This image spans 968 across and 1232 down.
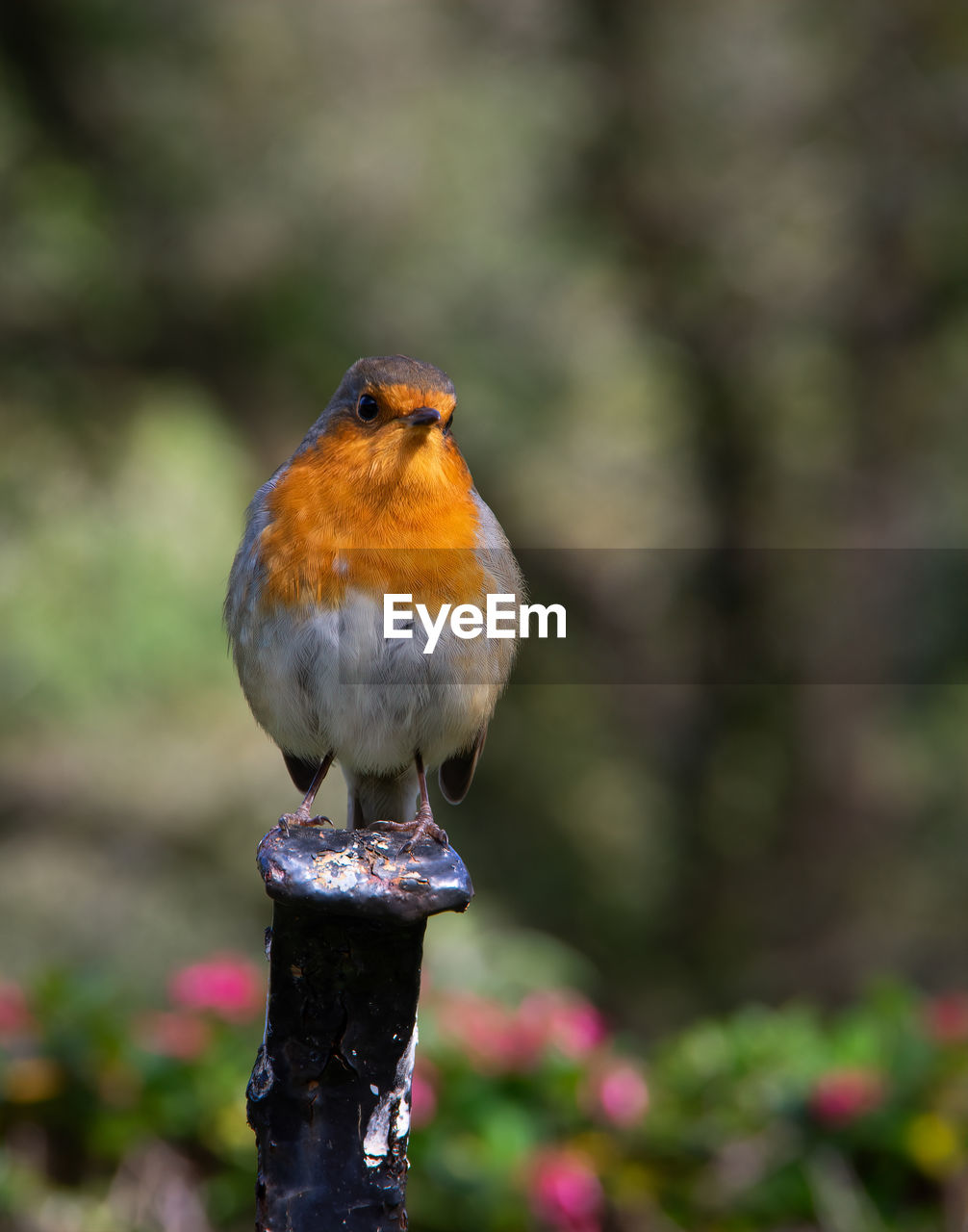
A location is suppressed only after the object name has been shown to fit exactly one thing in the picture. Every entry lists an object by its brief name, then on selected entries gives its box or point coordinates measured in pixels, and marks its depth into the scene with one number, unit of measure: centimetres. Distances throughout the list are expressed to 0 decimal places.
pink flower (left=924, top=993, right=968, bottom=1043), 661
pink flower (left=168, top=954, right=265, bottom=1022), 672
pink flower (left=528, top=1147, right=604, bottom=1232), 582
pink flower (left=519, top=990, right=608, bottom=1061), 659
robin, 505
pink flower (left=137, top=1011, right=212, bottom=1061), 637
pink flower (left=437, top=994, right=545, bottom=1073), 648
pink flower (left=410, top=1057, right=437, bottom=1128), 601
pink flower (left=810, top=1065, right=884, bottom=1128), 604
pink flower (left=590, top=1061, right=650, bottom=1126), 623
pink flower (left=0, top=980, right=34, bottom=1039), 643
